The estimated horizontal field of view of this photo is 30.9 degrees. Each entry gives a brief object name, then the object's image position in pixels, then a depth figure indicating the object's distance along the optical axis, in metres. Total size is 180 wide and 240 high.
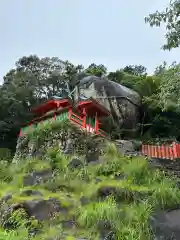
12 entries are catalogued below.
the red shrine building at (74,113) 14.47
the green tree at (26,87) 17.94
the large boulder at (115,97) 21.78
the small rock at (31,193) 8.04
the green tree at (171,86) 8.90
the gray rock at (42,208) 7.15
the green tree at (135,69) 31.64
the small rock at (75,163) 10.25
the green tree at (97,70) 26.16
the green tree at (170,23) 9.14
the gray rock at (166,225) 6.68
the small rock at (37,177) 9.25
